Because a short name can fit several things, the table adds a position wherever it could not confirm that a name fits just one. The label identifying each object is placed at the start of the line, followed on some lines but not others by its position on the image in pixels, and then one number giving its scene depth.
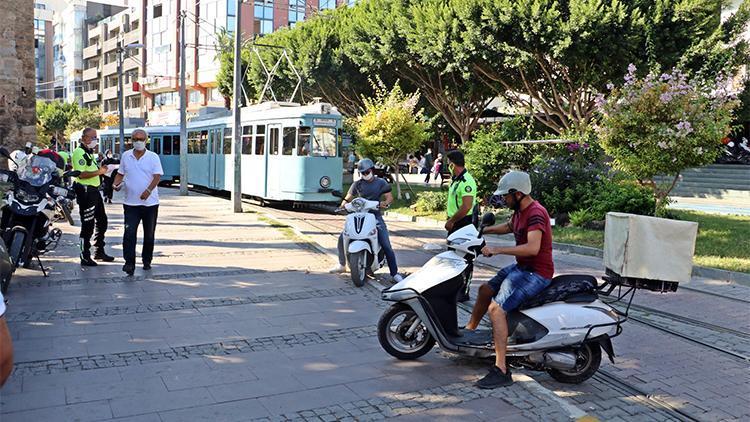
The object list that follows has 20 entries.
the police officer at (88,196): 9.24
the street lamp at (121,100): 33.70
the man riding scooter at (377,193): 8.70
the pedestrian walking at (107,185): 18.64
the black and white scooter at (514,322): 4.88
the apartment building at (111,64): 75.06
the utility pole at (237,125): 17.58
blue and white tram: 18.33
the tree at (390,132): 20.98
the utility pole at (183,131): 23.52
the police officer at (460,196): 7.34
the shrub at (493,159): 17.53
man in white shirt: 8.52
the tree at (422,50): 24.61
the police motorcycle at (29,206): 7.85
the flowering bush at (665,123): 12.30
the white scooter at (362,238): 8.33
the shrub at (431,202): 18.64
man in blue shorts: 4.82
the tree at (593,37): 20.91
